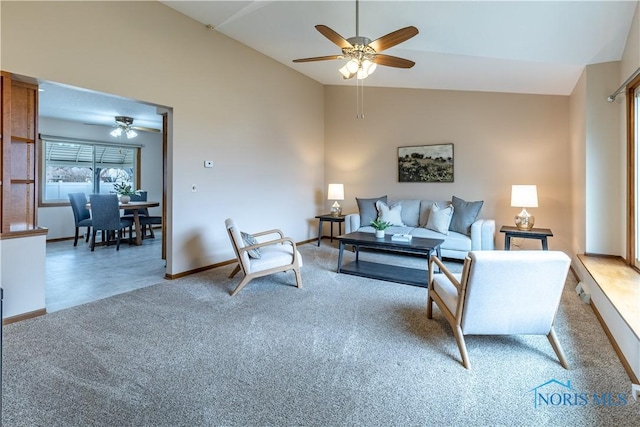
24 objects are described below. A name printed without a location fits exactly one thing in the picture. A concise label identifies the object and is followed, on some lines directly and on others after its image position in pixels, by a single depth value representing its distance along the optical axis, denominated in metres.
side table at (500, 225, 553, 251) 4.32
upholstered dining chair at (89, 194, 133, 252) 5.83
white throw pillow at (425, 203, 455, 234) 5.07
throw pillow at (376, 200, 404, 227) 5.61
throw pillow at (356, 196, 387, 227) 5.88
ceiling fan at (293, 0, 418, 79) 2.87
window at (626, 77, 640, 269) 3.19
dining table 6.32
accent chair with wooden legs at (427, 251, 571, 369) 2.08
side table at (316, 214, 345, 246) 6.16
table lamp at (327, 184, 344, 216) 6.33
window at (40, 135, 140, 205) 6.93
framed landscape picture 5.65
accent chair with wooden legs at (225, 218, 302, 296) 3.59
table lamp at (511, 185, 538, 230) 4.45
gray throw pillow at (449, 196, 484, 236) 4.99
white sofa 4.73
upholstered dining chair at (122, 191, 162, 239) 6.80
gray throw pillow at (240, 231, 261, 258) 3.76
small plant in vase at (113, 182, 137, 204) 6.73
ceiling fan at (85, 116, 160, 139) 6.76
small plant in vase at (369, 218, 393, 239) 4.43
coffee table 3.92
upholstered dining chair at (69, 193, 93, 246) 6.25
